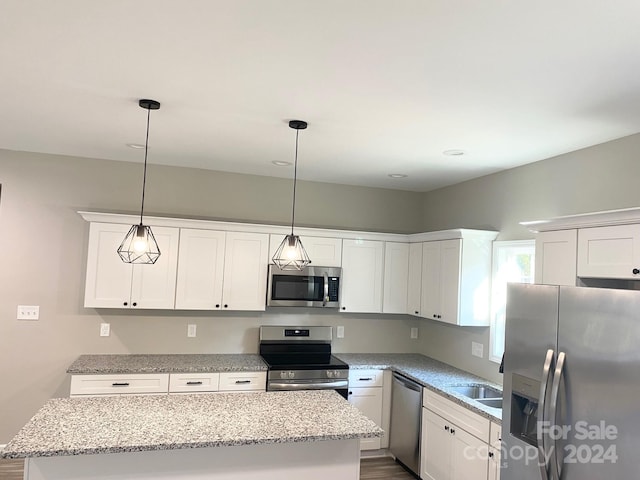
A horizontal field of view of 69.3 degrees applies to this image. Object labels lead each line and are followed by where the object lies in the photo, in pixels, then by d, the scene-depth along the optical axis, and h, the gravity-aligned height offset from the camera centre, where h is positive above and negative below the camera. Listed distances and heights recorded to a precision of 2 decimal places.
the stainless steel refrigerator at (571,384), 1.89 -0.48
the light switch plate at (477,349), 4.06 -0.66
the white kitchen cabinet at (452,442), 3.10 -1.22
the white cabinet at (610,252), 2.19 +0.15
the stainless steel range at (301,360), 4.03 -0.87
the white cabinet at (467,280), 3.99 -0.05
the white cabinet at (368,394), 4.27 -1.16
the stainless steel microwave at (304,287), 4.38 -0.20
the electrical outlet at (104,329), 4.23 -0.67
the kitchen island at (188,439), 2.14 -0.85
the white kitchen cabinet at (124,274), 3.98 -0.15
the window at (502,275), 3.77 +0.01
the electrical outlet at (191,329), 4.45 -0.66
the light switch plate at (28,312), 4.08 -0.54
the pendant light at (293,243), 2.95 +0.14
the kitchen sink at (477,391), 3.71 -0.95
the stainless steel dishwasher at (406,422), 3.90 -1.33
